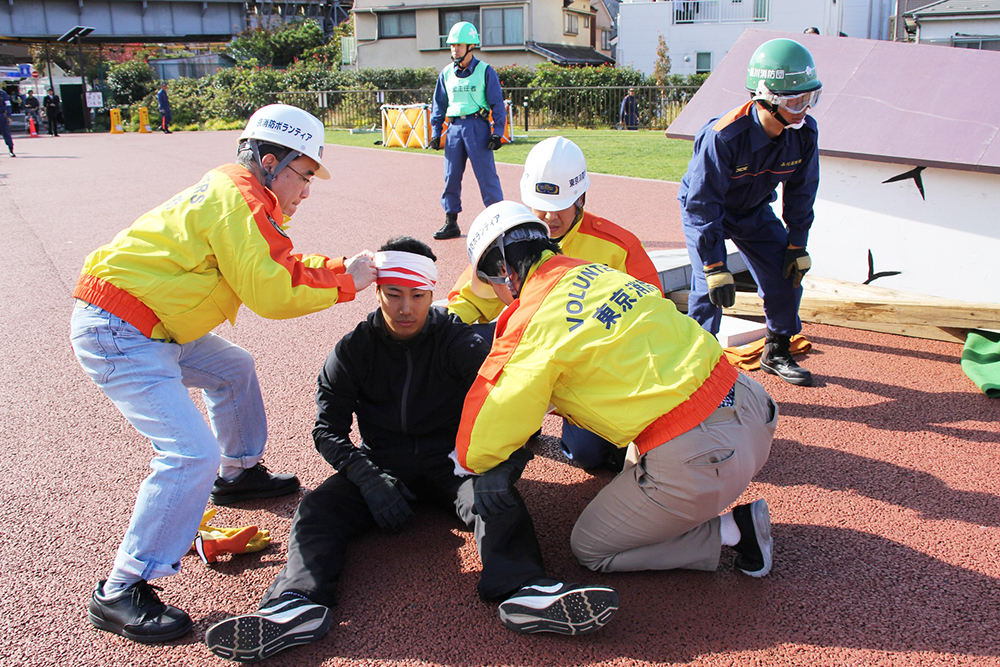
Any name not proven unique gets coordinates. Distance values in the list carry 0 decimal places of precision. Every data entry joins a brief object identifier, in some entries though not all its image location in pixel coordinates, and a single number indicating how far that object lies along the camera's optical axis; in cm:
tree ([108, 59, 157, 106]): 4294
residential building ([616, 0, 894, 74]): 3509
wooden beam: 535
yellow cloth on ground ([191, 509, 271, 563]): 320
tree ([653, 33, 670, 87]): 3381
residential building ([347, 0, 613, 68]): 3847
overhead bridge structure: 4003
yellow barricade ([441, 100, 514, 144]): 2169
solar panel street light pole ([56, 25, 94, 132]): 3497
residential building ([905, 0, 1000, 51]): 2695
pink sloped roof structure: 572
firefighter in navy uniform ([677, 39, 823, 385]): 441
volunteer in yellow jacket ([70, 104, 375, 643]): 276
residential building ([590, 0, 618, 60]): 4656
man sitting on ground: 268
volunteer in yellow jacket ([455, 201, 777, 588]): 271
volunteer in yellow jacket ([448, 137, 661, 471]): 388
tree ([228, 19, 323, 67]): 4719
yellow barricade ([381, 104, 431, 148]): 2086
